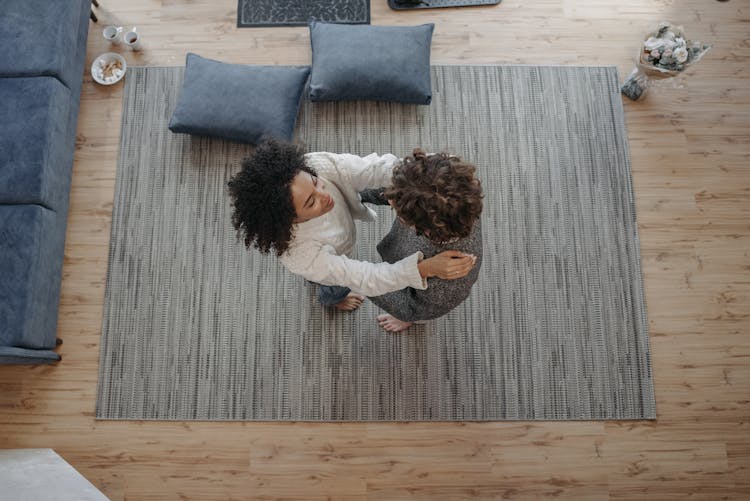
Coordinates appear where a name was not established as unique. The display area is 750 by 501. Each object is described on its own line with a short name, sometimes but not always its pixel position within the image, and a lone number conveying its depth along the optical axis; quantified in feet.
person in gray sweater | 4.43
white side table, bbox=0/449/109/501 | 6.11
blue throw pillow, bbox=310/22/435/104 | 8.17
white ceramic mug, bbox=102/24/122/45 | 8.88
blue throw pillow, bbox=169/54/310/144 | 8.01
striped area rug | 7.75
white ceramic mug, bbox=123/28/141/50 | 8.82
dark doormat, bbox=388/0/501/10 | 9.12
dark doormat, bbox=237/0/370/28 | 9.12
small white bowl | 8.84
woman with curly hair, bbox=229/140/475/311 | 4.98
